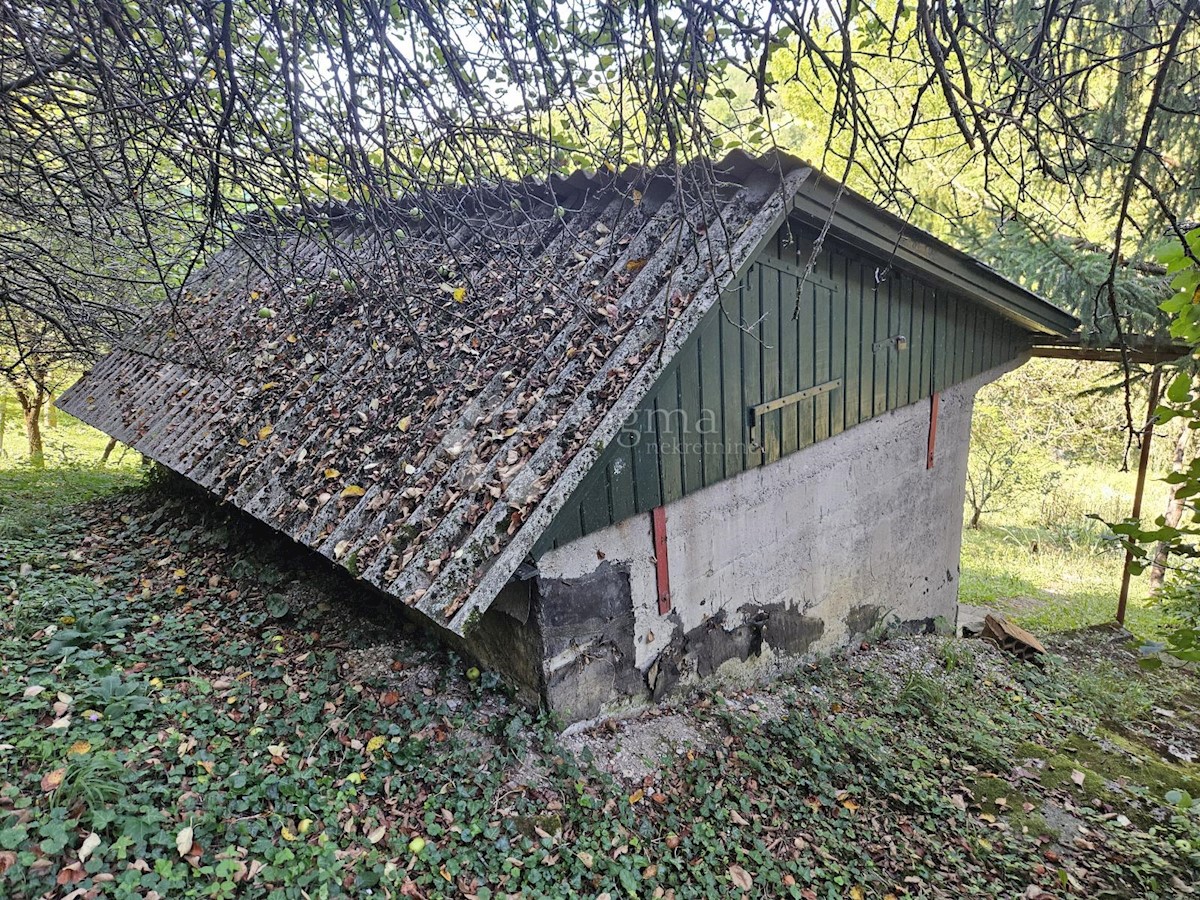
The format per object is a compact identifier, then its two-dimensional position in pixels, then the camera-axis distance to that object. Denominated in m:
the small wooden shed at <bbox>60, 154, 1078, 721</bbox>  3.65
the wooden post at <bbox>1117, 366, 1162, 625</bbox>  7.65
